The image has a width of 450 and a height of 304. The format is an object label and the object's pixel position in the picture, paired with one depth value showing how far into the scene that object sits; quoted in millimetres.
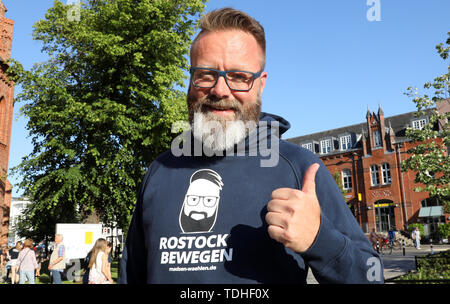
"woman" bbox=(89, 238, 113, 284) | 8838
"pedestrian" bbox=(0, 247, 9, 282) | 20612
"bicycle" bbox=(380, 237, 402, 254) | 26078
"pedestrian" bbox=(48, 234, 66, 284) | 11086
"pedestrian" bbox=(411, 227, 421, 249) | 27234
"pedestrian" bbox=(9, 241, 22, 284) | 14623
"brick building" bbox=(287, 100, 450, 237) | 34500
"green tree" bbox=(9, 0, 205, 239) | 13859
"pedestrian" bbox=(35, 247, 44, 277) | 21266
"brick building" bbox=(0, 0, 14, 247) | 21156
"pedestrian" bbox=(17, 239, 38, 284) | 11430
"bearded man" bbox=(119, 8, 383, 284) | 1255
